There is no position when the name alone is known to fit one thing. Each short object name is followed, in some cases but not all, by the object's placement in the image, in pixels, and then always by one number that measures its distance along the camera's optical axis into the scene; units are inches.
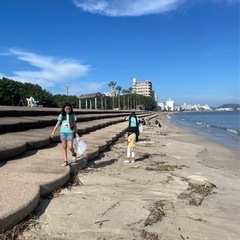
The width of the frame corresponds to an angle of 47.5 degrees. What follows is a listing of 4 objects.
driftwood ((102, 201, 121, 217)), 154.8
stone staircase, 136.2
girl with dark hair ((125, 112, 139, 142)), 337.9
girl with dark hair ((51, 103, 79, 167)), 236.7
